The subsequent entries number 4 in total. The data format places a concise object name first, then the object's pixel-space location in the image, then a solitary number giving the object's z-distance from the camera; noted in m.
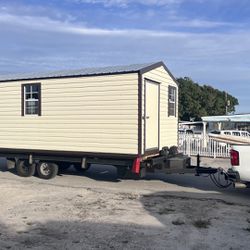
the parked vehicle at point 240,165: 6.43
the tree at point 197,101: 41.00
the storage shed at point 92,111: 7.72
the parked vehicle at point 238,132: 16.68
